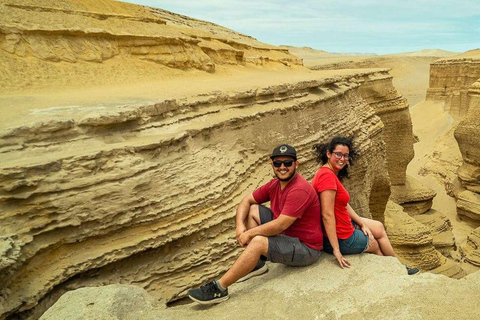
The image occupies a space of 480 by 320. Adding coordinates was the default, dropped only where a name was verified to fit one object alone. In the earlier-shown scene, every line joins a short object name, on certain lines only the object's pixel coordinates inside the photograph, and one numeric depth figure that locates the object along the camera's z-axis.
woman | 3.09
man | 2.93
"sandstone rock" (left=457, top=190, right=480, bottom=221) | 12.60
